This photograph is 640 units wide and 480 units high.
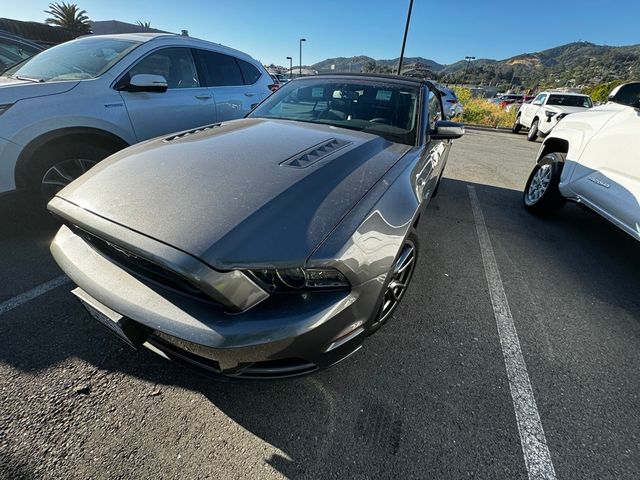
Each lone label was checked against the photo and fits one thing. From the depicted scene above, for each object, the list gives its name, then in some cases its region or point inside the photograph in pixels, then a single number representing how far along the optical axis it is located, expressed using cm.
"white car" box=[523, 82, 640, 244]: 270
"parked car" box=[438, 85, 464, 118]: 1182
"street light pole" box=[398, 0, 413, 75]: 1468
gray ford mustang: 119
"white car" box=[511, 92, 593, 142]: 1034
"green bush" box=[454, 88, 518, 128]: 1595
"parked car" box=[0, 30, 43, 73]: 540
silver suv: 253
